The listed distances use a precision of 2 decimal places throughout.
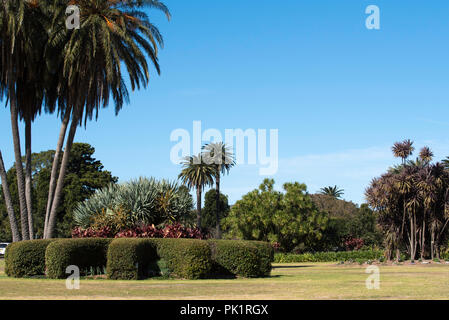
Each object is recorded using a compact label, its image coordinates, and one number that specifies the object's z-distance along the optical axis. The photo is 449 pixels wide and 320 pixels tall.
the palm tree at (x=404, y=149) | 53.09
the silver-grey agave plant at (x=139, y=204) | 27.91
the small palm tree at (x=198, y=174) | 73.19
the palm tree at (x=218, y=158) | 73.50
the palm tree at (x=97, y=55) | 30.91
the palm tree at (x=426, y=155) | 51.28
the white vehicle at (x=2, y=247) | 66.12
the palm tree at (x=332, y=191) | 114.19
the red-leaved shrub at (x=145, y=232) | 25.52
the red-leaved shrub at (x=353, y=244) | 60.88
